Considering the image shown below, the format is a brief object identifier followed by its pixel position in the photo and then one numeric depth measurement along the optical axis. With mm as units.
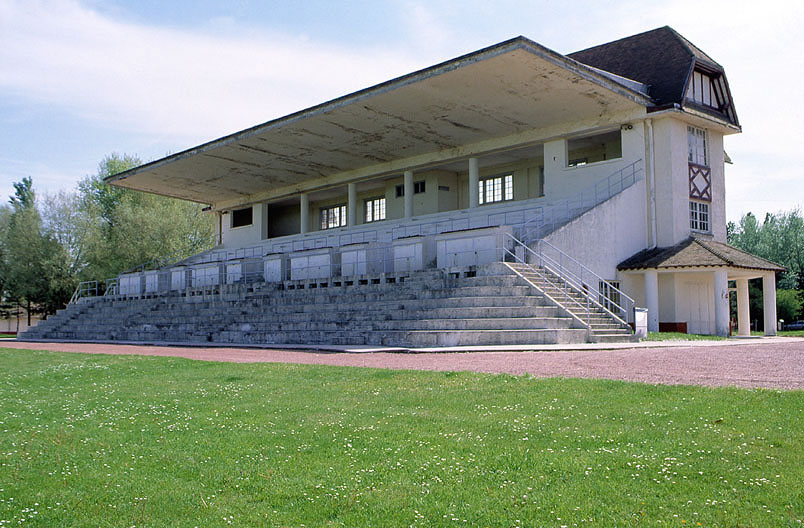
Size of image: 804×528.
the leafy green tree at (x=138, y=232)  54375
